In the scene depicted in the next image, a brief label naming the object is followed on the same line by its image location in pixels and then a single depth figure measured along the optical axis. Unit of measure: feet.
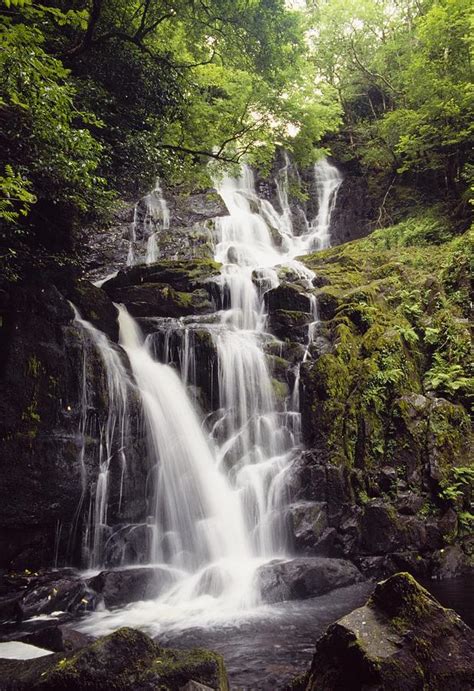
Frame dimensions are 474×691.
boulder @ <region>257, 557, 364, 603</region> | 22.81
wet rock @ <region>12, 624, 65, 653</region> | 15.40
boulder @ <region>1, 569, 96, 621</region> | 20.94
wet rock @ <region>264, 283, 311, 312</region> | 42.80
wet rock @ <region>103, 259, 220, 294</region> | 46.98
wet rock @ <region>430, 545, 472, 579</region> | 24.83
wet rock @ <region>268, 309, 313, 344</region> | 40.63
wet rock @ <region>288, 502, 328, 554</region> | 27.14
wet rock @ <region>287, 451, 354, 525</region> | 28.68
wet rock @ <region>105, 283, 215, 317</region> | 42.80
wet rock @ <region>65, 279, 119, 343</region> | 34.83
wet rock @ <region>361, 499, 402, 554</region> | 26.43
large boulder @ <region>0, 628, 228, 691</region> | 11.02
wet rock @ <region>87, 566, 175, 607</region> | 22.38
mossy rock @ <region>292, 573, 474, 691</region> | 10.56
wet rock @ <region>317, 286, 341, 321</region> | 41.63
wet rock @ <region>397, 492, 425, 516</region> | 27.66
